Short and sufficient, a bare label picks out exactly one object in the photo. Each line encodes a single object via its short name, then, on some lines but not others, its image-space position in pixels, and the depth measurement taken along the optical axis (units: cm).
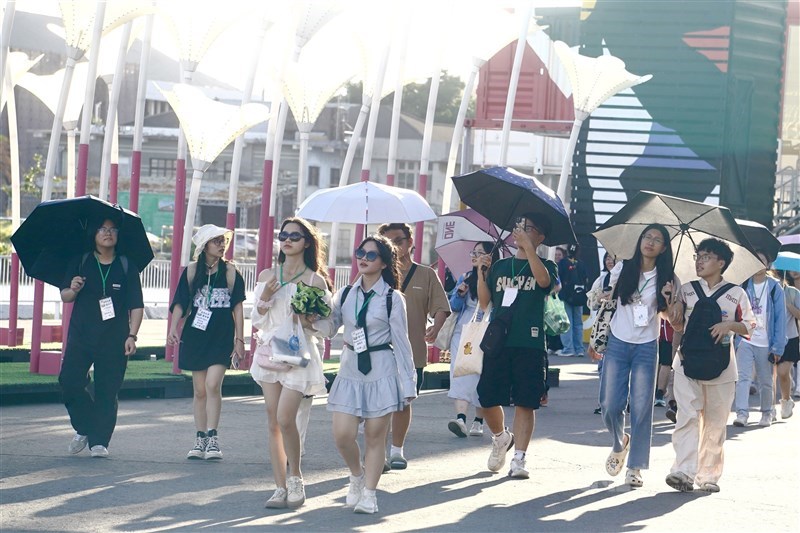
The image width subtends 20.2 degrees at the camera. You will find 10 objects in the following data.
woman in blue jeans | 1548
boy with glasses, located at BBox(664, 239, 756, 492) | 1557
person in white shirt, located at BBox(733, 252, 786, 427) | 2279
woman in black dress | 1690
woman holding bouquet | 1382
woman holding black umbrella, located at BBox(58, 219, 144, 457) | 1705
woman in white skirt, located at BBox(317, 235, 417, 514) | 1359
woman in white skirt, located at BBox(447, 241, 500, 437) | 1838
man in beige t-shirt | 1767
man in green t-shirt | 1574
